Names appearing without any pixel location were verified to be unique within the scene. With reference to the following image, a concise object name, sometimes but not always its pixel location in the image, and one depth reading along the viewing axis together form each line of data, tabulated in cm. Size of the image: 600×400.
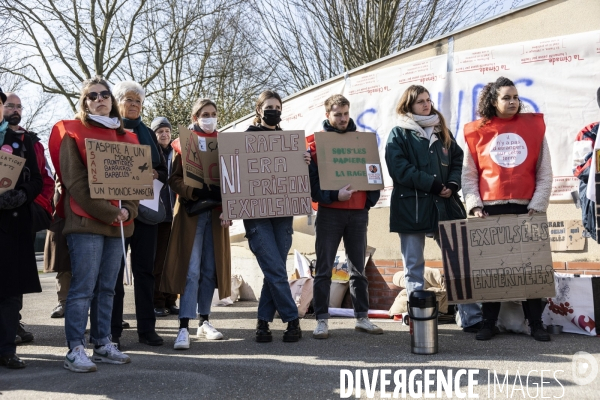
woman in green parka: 554
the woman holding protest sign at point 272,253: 554
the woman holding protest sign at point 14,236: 478
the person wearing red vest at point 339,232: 575
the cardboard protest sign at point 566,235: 606
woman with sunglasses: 461
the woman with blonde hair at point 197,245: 544
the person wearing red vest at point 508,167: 543
